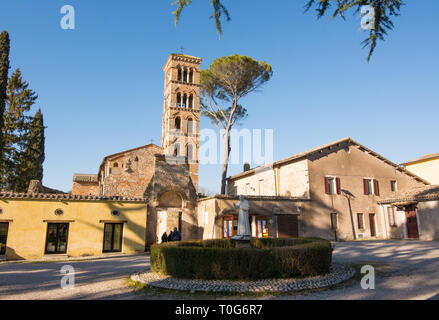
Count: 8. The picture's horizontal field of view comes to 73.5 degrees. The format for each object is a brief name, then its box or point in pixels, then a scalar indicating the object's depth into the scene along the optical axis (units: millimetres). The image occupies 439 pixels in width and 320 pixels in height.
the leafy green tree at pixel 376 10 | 5047
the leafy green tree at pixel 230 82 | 31016
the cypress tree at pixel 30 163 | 25625
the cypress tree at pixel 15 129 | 24500
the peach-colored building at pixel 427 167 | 29641
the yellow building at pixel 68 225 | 16125
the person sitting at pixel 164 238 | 15469
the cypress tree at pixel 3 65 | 18906
